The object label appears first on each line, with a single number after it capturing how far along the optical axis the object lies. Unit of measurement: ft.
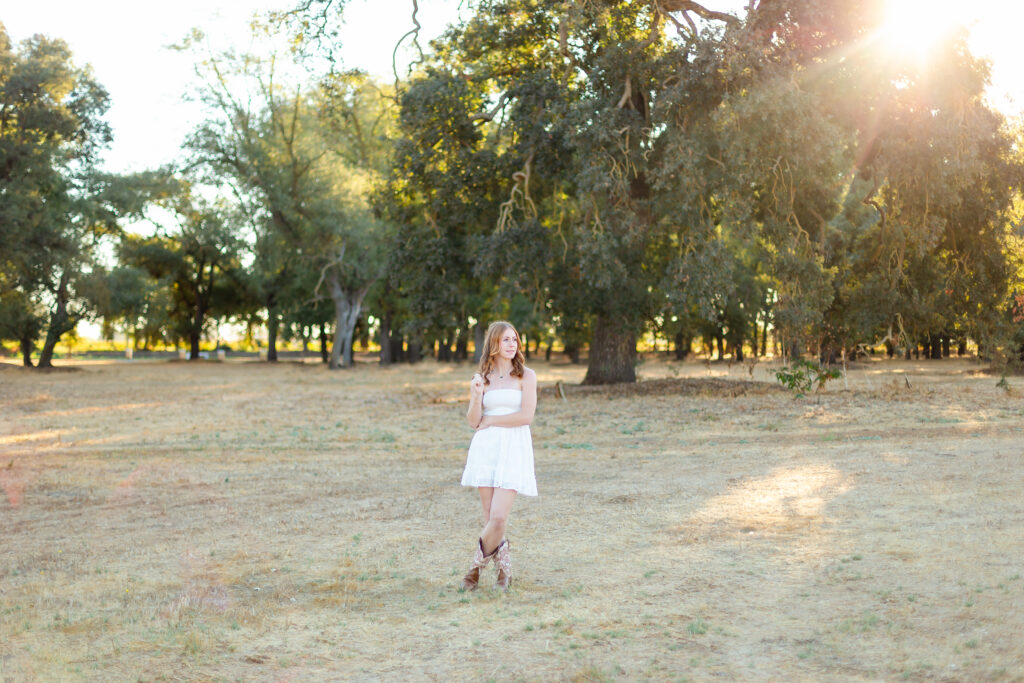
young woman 20.75
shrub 68.08
